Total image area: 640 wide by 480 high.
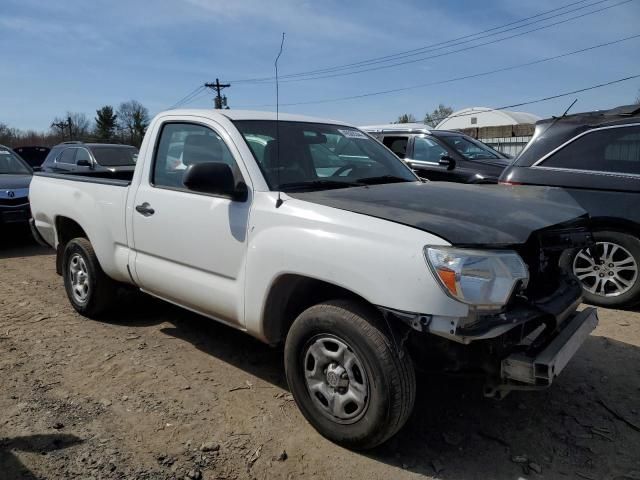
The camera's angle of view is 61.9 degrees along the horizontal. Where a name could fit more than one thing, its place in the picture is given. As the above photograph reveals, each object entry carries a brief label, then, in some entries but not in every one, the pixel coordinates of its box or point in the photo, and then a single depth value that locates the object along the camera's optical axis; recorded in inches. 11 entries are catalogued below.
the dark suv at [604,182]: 197.9
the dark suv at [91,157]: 495.5
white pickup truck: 98.9
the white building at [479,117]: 1721.8
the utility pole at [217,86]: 1628.7
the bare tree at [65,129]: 2673.7
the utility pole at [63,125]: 2677.2
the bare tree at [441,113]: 2926.4
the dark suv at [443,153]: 340.2
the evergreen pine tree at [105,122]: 2656.3
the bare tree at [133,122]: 2549.7
